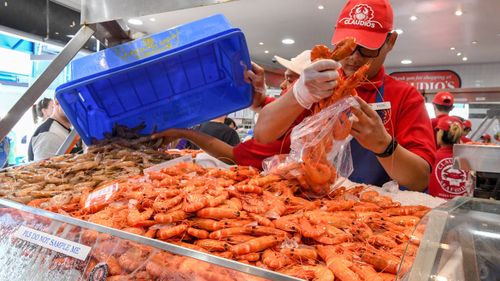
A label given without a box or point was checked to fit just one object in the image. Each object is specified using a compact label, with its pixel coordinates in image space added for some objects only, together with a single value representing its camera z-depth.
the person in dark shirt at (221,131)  3.88
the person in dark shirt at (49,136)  3.55
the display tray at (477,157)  1.33
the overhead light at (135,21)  7.63
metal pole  1.48
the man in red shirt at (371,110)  1.28
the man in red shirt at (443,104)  5.05
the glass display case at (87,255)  0.76
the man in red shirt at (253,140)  1.94
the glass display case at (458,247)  0.65
